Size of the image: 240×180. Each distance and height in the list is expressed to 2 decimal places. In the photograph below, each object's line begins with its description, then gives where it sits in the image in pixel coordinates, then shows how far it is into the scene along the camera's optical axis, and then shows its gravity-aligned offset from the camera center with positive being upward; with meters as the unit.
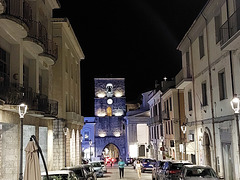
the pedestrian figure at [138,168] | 28.23 -2.97
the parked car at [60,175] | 14.59 -1.80
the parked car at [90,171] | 19.89 -2.29
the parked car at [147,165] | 35.66 -3.44
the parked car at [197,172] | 15.27 -1.89
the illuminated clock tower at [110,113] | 65.25 +4.09
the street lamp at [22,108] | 14.06 +1.12
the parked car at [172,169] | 18.74 -2.16
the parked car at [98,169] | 30.41 -3.21
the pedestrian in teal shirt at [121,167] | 28.73 -2.91
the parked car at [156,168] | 22.14 -2.45
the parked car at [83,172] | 17.81 -2.12
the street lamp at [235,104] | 12.70 +1.01
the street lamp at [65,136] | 26.59 -0.14
